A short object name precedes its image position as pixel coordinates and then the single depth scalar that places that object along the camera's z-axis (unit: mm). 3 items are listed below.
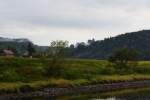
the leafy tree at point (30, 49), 185625
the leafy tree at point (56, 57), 100312
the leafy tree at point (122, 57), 133875
